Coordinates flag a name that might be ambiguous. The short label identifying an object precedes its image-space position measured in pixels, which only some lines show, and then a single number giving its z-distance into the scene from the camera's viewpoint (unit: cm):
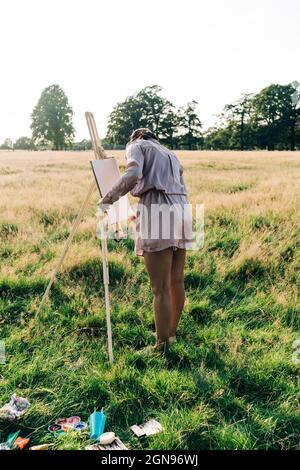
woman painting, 354
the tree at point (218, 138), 6444
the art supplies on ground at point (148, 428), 294
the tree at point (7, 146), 4968
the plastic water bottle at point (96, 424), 293
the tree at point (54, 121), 5688
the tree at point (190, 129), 4422
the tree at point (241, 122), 5958
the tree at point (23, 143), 6548
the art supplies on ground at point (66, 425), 300
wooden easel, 374
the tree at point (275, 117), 5094
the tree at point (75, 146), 5897
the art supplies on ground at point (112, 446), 280
